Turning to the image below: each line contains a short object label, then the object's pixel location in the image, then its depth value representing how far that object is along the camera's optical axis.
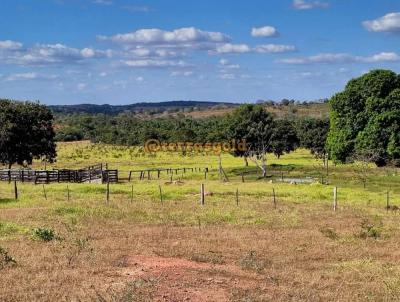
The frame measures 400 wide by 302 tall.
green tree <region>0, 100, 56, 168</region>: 65.88
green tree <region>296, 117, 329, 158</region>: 100.94
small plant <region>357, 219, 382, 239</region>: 26.06
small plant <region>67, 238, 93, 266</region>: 18.72
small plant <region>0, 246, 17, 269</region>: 17.79
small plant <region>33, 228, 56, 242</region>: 22.84
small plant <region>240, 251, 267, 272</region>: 18.38
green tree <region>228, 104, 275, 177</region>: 83.06
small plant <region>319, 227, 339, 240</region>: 25.69
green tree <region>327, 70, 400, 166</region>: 64.69
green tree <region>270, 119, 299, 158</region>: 89.06
